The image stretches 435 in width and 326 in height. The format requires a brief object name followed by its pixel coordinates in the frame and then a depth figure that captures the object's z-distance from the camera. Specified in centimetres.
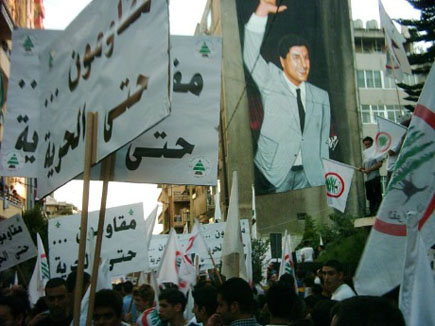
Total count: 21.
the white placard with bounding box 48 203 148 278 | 857
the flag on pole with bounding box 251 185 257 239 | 2218
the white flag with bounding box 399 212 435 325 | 250
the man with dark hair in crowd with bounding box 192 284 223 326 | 509
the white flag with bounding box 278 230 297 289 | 1057
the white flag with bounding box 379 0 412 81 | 1591
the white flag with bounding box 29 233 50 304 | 909
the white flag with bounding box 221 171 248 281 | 705
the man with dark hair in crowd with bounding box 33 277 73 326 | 445
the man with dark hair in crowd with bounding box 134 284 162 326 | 692
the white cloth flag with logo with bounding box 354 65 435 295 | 292
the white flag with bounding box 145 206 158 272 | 1076
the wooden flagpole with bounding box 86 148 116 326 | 346
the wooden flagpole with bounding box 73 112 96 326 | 336
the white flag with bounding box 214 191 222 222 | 2176
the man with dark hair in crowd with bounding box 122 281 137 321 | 819
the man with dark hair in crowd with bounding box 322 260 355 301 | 585
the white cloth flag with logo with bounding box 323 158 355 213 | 1371
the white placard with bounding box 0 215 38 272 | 907
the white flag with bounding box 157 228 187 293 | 919
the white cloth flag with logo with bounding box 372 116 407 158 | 1093
